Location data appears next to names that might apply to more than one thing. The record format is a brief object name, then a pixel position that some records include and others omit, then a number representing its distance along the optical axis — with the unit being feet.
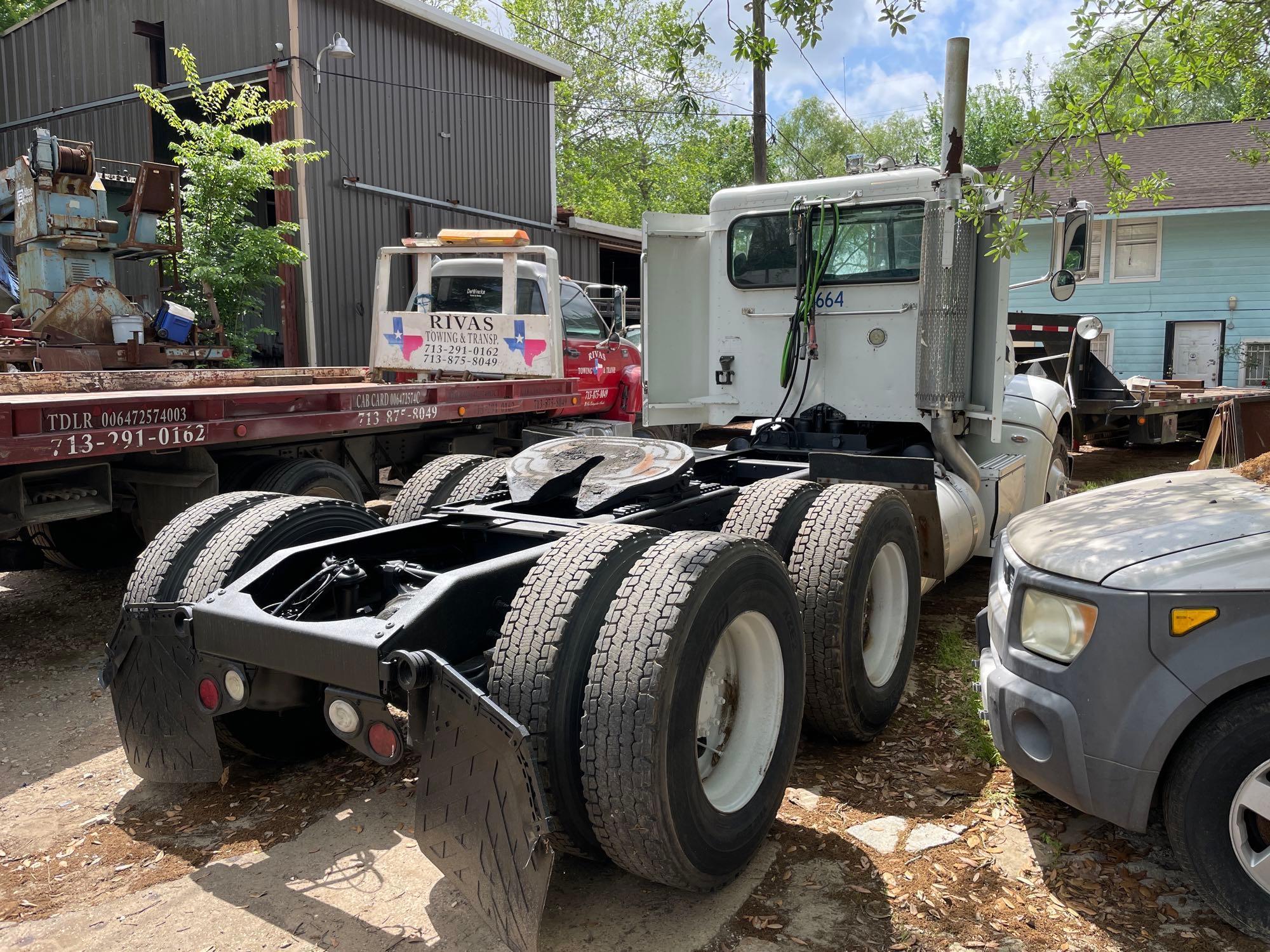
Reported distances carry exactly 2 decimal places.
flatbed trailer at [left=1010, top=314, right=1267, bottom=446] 36.58
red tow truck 15.37
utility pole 54.13
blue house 62.18
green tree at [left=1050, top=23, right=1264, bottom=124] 15.58
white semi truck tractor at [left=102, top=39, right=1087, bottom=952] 8.25
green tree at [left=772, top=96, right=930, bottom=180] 168.45
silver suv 8.62
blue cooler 28.58
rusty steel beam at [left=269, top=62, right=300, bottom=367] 43.21
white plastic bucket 25.85
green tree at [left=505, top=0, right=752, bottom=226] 109.50
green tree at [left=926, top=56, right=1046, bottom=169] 121.29
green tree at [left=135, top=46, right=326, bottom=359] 37.58
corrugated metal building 44.34
